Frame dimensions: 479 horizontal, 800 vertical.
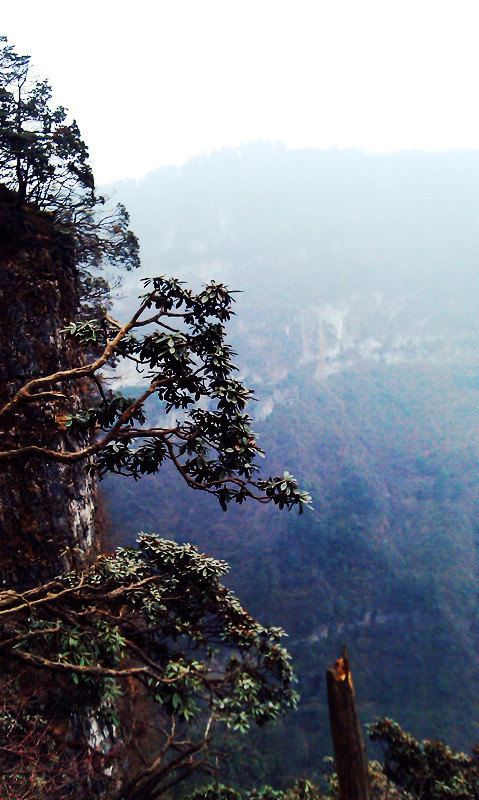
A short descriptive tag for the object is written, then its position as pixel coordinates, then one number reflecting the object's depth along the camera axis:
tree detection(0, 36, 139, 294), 12.26
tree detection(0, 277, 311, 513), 5.31
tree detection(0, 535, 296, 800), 7.14
